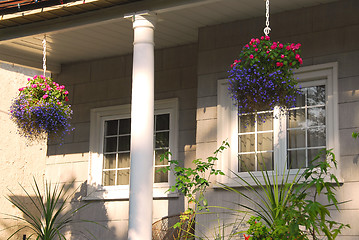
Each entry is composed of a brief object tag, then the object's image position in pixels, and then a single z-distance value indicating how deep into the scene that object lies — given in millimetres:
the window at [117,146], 7727
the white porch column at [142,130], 5570
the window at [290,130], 6100
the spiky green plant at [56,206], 8150
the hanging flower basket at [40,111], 6430
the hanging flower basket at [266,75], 5176
